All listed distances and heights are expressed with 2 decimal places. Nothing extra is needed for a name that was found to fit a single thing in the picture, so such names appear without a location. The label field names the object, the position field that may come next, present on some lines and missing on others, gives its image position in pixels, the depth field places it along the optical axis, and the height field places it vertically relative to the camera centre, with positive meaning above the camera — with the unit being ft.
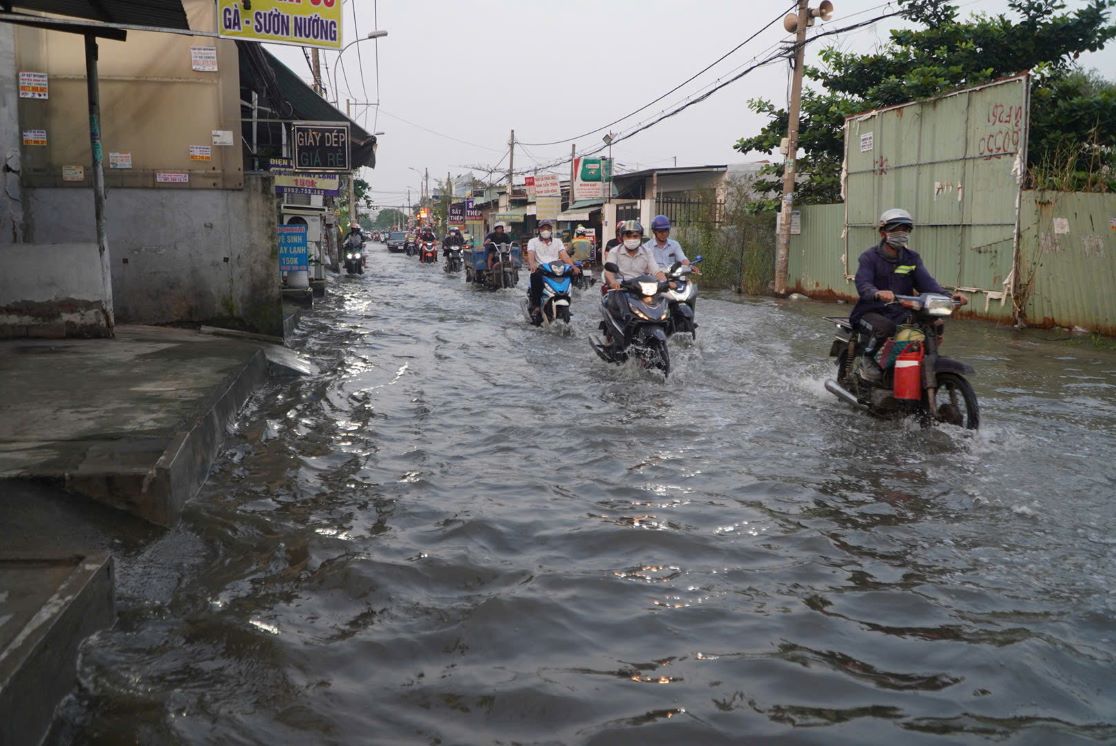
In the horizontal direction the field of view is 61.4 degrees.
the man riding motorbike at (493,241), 75.48 +0.67
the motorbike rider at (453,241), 109.50 +0.87
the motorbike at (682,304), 35.55 -2.03
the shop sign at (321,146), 47.73 +5.12
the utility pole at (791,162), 68.23 +6.69
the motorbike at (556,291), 42.73 -1.89
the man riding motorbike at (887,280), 23.15 -0.66
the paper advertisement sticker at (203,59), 32.53 +6.40
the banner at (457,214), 200.03 +7.35
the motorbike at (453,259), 108.06 -1.20
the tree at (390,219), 537.16 +18.07
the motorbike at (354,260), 102.68 -1.37
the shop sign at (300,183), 58.23 +3.98
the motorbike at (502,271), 76.37 -1.78
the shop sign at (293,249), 51.24 -0.13
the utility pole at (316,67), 110.83 +21.19
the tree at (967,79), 53.62 +11.92
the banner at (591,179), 131.34 +9.91
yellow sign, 26.32 +6.46
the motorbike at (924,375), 21.08 -2.75
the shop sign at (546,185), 154.10 +10.49
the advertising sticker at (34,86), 30.78 +5.14
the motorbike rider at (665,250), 39.55 +0.04
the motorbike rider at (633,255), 35.45 -0.17
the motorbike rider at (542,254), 43.83 -0.21
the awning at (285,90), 45.68 +8.50
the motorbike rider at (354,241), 103.86 +0.69
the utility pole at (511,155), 216.74 +21.71
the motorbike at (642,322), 29.37 -2.28
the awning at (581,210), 142.82 +6.21
